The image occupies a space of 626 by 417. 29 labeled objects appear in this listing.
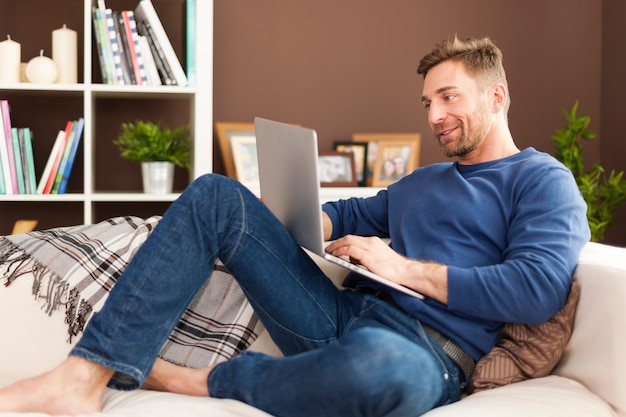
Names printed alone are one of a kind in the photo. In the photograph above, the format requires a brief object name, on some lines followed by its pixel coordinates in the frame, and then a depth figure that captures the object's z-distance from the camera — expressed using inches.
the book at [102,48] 113.2
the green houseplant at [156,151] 114.1
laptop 60.3
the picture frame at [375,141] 130.6
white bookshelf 112.3
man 53.2
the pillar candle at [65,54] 115.6
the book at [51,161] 113.5
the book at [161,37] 113.5
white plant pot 115.1
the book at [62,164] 114.3
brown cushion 63.4
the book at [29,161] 113.0
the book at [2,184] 112.0
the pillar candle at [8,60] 112.4
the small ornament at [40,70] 112.7
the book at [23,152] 113.0
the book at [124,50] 113.9
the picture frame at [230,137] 125.0
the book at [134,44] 113.6
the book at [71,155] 113.8
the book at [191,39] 114.1
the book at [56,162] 114.0
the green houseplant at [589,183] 120.7
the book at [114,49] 113.1
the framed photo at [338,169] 126.8
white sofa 57.2
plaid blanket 71.7
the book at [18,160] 112.6
